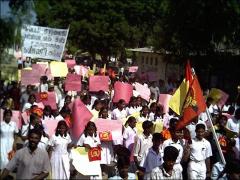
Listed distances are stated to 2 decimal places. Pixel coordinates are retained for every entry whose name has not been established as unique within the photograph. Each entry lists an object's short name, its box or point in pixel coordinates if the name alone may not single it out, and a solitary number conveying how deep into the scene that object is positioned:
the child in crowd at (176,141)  5.82
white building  21.94
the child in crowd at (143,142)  6.43
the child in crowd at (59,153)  6.31
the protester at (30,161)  4.68
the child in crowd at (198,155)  5.94
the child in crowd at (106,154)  6.87
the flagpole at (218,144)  5.87
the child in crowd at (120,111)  8.17
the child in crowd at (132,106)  8.54
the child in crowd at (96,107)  8.03
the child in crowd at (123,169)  4.23
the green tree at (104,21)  30.31
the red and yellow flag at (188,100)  6.32
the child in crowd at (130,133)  7.09
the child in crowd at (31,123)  6.79
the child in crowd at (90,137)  6.53
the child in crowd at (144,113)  7.75
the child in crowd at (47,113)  7.50
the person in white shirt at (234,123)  7.26
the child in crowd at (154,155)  5.56
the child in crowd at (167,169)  4.13
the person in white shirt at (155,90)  11.59
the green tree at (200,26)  16.21
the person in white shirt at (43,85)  10.51
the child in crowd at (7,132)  6.67
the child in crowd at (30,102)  8.61
